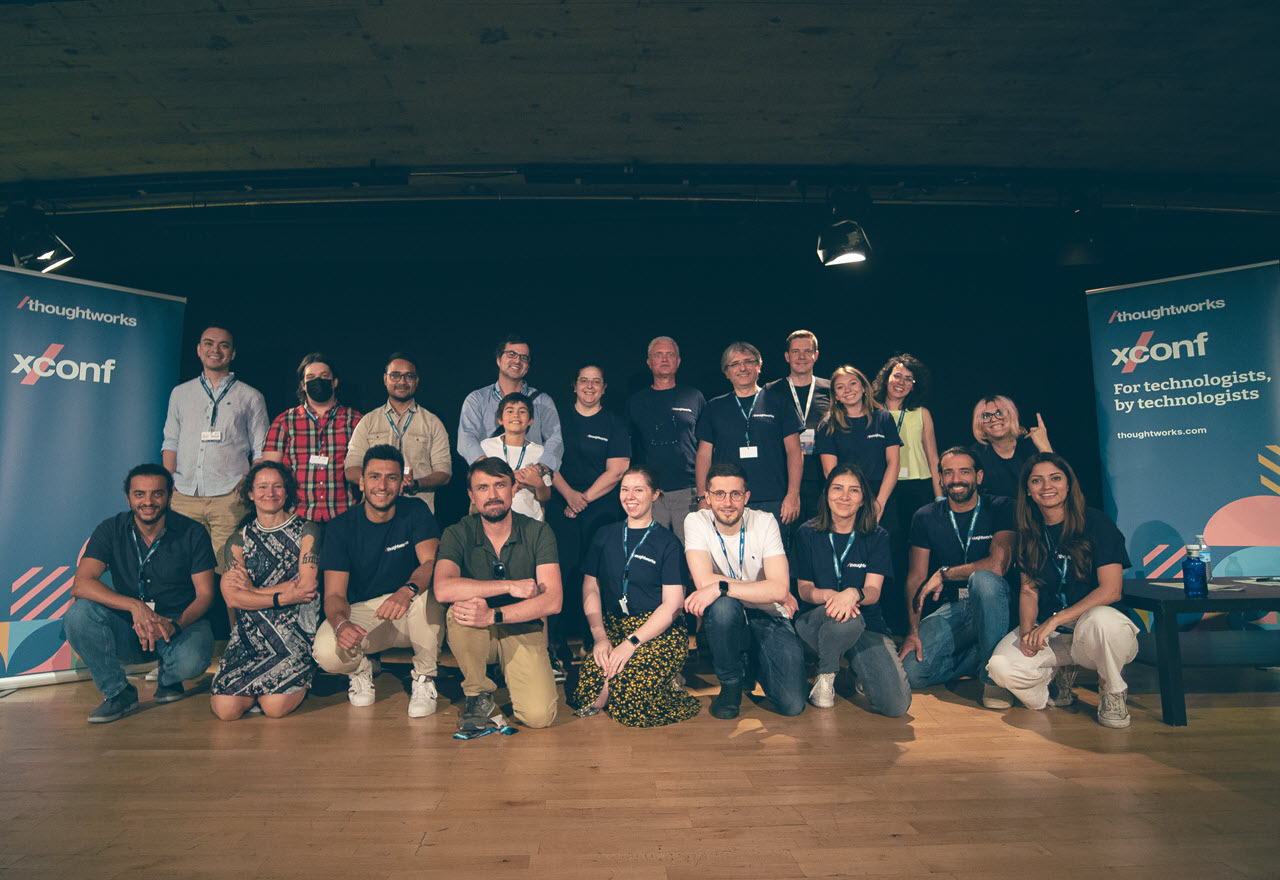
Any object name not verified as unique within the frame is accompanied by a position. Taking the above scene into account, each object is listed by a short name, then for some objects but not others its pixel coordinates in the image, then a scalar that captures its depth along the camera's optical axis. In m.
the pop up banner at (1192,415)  4.27
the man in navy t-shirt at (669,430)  3.96
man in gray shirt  4.01
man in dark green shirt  2.85
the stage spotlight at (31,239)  4.33
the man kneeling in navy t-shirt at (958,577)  3.21
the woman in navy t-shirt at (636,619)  2.87
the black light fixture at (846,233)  4.34
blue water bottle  2.84
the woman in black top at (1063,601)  2.84
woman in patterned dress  3.06
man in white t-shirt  2.95
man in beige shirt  3.93
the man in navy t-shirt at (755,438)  3.87
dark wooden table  2.76
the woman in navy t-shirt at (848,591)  3.00
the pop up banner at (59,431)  3.66
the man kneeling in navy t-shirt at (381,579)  3.11
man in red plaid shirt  3.85
